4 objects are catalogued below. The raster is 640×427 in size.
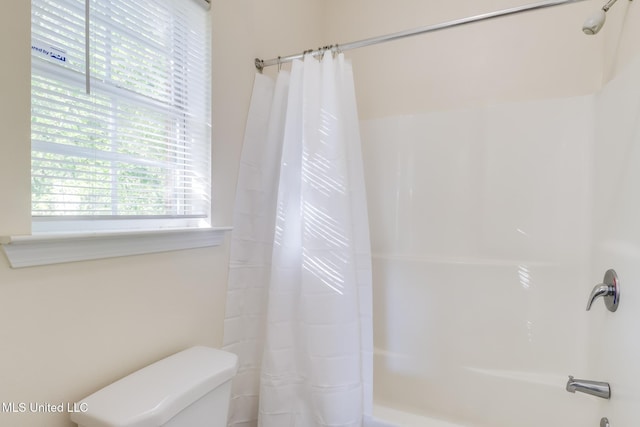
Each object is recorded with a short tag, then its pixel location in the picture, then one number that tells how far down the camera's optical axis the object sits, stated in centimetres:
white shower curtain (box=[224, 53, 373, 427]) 124
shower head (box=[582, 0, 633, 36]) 109
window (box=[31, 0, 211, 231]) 77
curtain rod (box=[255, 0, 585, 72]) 108
